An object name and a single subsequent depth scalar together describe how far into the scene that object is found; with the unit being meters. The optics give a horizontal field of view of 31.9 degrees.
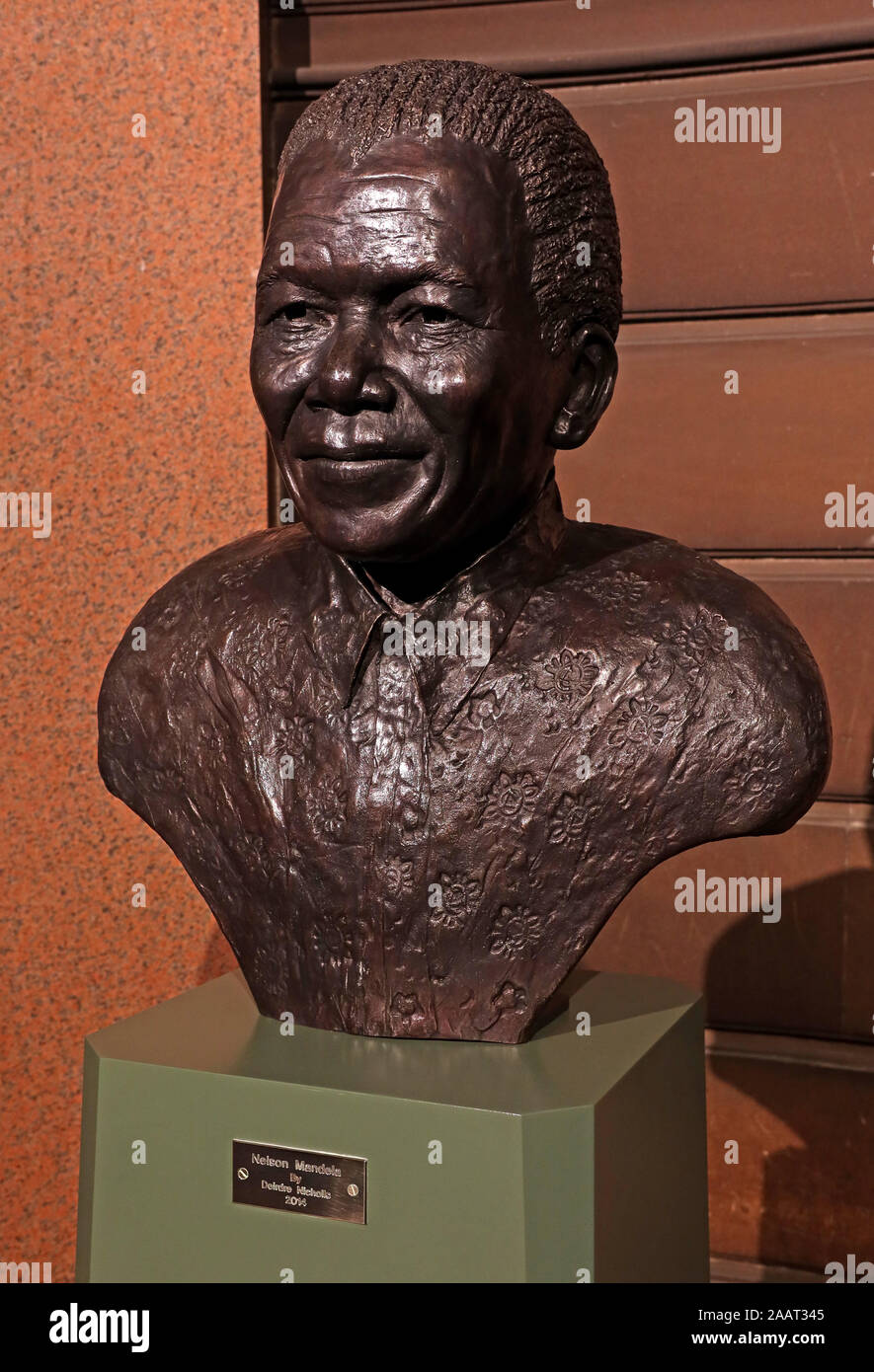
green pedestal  1.98
